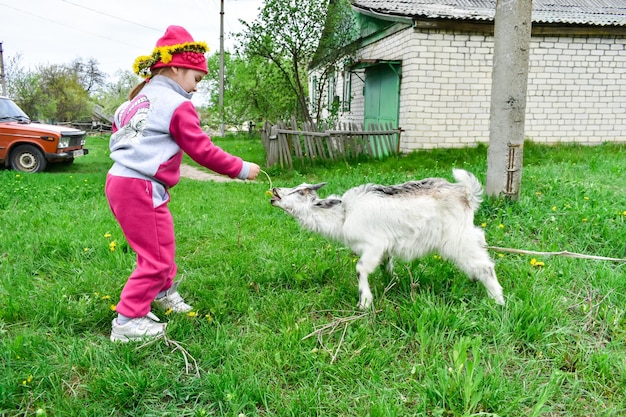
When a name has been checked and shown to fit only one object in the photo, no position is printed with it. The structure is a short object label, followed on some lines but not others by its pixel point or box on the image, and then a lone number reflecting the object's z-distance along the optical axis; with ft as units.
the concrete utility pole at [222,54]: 82.43
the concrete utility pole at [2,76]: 99.50
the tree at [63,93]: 123.54
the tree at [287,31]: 43.65
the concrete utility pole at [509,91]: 16.48
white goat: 10.09
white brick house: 36.22
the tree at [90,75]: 158.71
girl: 8.88
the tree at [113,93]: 155.22
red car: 36.50
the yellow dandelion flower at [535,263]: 11.70
